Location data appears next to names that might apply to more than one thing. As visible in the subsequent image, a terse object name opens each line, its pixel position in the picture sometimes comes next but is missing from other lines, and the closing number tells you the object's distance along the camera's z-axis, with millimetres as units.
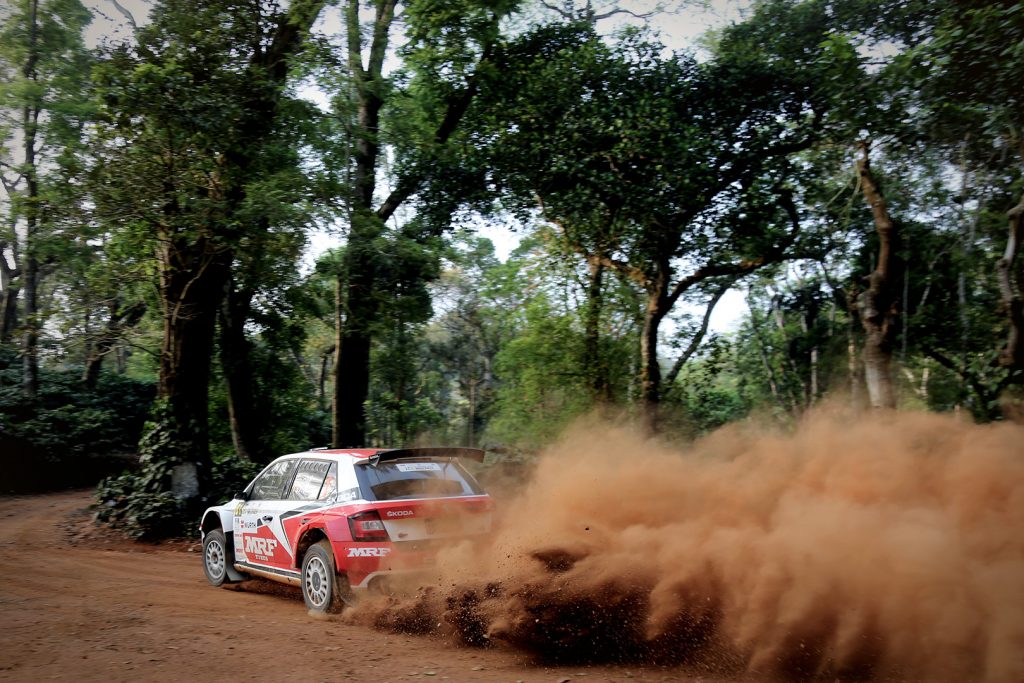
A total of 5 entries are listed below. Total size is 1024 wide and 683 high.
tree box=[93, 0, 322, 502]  13281
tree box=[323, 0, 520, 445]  15312
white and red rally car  6871
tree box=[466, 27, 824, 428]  17125
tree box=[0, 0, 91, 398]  21719
